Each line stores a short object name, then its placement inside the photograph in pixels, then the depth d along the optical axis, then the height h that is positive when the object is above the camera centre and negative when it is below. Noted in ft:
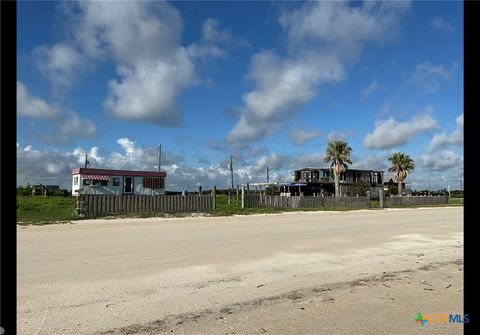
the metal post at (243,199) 102.79 -4.76
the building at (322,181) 220.64 -0.14
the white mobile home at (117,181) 125.08 -0.52
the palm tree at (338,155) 187.93 +11.73
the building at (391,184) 273.89 -2.07
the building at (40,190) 159.61 -4.21
